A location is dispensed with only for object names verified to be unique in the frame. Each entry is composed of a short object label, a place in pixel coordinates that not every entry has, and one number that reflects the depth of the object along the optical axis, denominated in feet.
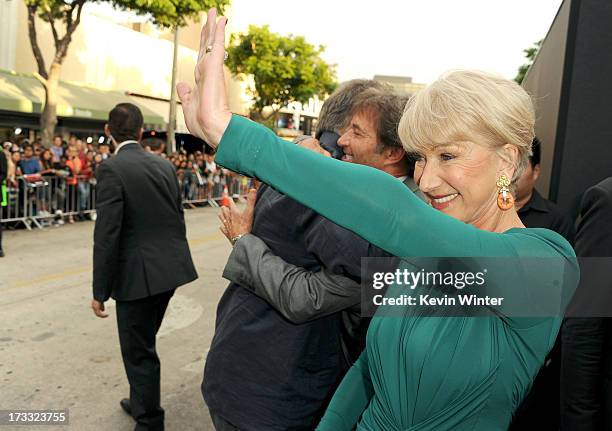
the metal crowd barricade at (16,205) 34.47
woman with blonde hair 3.16
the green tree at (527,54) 131.09
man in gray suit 5.82
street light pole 73.31
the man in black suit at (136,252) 10.98
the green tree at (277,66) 110.11
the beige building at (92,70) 59.47
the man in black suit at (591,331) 6.29
